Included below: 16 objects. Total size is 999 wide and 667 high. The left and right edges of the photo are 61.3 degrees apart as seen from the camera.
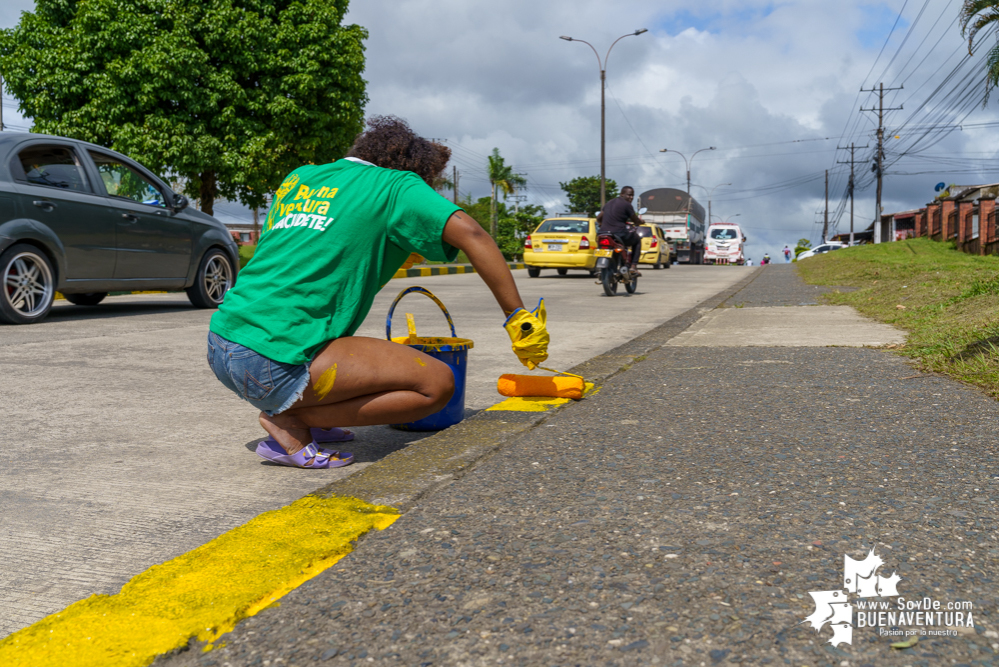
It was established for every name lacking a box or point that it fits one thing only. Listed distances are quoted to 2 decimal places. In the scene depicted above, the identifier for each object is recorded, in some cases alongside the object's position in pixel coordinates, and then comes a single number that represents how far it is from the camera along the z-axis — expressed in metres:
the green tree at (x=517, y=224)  48.03
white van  47.84
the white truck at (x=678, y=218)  38.66
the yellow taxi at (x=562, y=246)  19.48
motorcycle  12.92
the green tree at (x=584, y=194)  84.38
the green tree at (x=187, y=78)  20.22
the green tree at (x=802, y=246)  78.55
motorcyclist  13.46
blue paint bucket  3.41
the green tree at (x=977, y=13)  12.58
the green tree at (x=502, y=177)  52.44
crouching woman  2.85
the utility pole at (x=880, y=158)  54.00
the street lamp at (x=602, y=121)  31.03
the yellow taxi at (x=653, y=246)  25.58
